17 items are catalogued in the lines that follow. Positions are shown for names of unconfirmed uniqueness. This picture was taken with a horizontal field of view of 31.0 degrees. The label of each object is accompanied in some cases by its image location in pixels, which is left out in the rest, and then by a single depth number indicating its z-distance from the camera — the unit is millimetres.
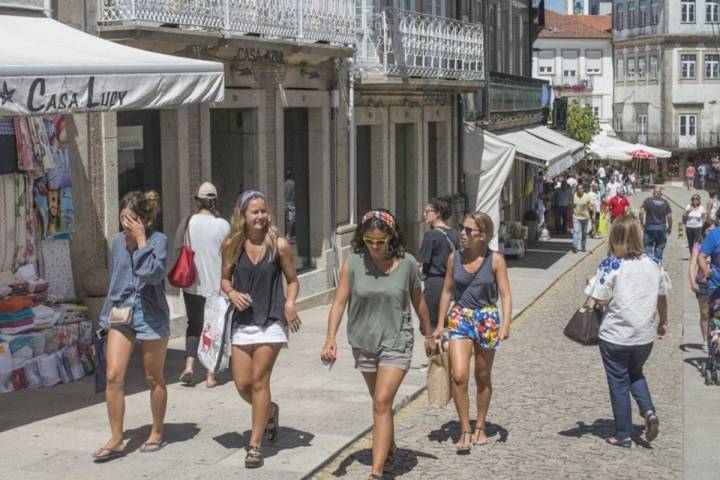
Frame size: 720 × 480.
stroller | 11547
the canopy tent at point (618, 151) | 49250
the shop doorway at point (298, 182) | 17484
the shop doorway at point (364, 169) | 20438
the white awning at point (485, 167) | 24141
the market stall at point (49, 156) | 9336
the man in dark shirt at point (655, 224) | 21422
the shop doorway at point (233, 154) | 15875
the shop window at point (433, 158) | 24188
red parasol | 48312
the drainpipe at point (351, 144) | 18527
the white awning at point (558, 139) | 28750
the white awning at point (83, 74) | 8922
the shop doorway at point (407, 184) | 22547
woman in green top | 7914
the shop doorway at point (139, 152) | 13508
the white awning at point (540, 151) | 24625
